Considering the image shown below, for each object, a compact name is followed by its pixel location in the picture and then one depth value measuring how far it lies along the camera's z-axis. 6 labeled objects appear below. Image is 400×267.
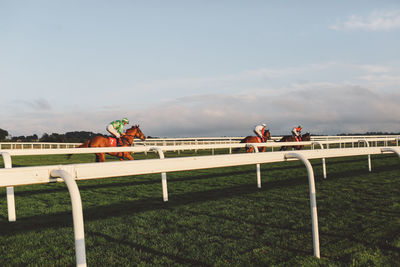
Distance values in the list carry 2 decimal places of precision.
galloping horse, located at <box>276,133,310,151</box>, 15.41
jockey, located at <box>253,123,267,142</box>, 13.22
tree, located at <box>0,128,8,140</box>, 75.11
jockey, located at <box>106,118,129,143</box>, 11.24
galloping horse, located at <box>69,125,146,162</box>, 9.89
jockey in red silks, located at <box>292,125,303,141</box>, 16.00
